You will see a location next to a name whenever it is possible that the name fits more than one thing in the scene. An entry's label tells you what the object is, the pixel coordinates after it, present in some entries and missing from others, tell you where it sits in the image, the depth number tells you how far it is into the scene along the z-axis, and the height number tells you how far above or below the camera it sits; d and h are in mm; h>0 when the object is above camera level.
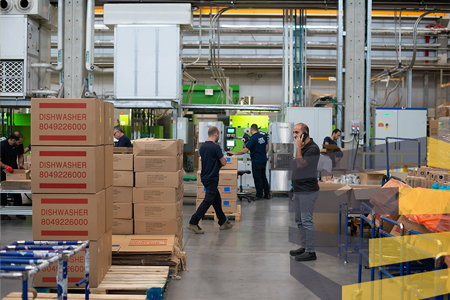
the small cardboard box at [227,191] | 7021 -968
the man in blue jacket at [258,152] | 8594 -325
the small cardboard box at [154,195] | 4449 -657
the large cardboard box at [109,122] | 3363 +124
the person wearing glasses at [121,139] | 7930 -54
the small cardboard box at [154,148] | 4469 -130
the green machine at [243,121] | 11438 +466
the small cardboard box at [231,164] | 7512 -511
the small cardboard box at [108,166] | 3330 -259
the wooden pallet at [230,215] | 6848 -1367
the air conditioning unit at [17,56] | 7363 +1481
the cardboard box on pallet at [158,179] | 4453 -478
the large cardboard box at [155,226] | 4441 -1002
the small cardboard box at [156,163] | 4453 -299
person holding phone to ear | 4453 -503
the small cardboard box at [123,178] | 4445 -473
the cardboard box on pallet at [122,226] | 4465 -1010
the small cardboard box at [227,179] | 7094 -753
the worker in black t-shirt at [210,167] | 5480 -418
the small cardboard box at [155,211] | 4434 -832
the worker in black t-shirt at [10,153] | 6859 -302
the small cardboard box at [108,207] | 3330 -608
